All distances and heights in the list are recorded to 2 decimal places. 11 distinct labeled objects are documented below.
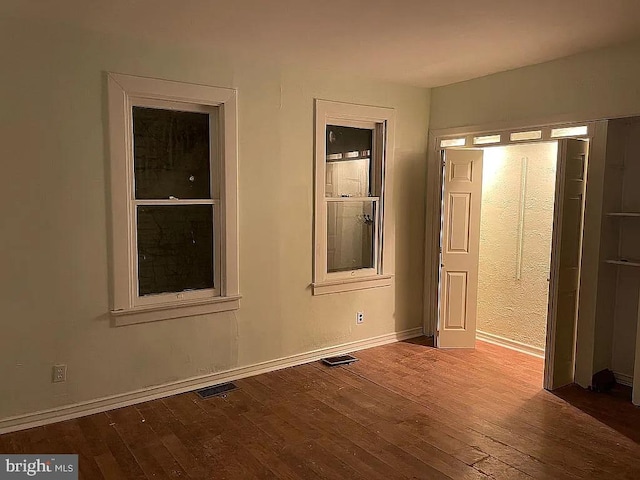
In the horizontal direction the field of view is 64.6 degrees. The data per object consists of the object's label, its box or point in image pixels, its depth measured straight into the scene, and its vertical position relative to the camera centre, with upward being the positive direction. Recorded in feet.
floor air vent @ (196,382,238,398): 12.70 -4.97
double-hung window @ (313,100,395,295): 14.97 -0.03
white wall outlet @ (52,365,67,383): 11.14 -3.96
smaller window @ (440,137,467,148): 16.29 +1.83
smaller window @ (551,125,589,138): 13.04 +1.79
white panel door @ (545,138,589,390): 12.75 -1.55
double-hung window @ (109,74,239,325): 11.68 -0.10
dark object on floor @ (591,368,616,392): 12.98 -4.66
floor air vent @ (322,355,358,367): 14.90 -4.87
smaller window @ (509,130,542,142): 14.07 +1.80
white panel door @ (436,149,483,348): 15.92 -1.59
